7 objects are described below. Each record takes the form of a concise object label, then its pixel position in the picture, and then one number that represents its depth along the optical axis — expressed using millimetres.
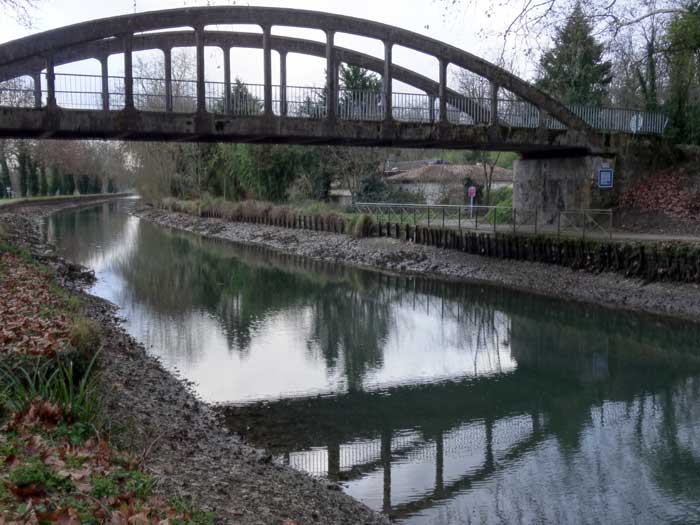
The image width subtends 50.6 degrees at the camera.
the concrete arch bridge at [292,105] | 21750
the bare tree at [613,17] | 15414
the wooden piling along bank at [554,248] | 22391
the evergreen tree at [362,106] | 26547
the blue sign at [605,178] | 30125
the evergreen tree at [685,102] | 29506
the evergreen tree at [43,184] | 83625
